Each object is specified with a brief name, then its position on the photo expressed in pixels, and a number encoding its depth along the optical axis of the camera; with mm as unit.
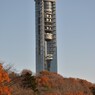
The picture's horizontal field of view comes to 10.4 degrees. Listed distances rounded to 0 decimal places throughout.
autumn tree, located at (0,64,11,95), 53797
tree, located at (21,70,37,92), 101000
